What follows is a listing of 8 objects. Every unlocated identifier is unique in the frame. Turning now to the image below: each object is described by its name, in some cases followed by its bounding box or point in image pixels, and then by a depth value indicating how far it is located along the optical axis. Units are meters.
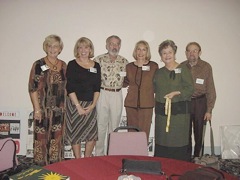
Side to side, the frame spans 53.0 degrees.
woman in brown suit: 3.28
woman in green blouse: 2.85
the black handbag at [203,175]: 1.40
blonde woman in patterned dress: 3.05
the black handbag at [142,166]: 1.61
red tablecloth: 1.54
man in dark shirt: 3.57
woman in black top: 3.15
